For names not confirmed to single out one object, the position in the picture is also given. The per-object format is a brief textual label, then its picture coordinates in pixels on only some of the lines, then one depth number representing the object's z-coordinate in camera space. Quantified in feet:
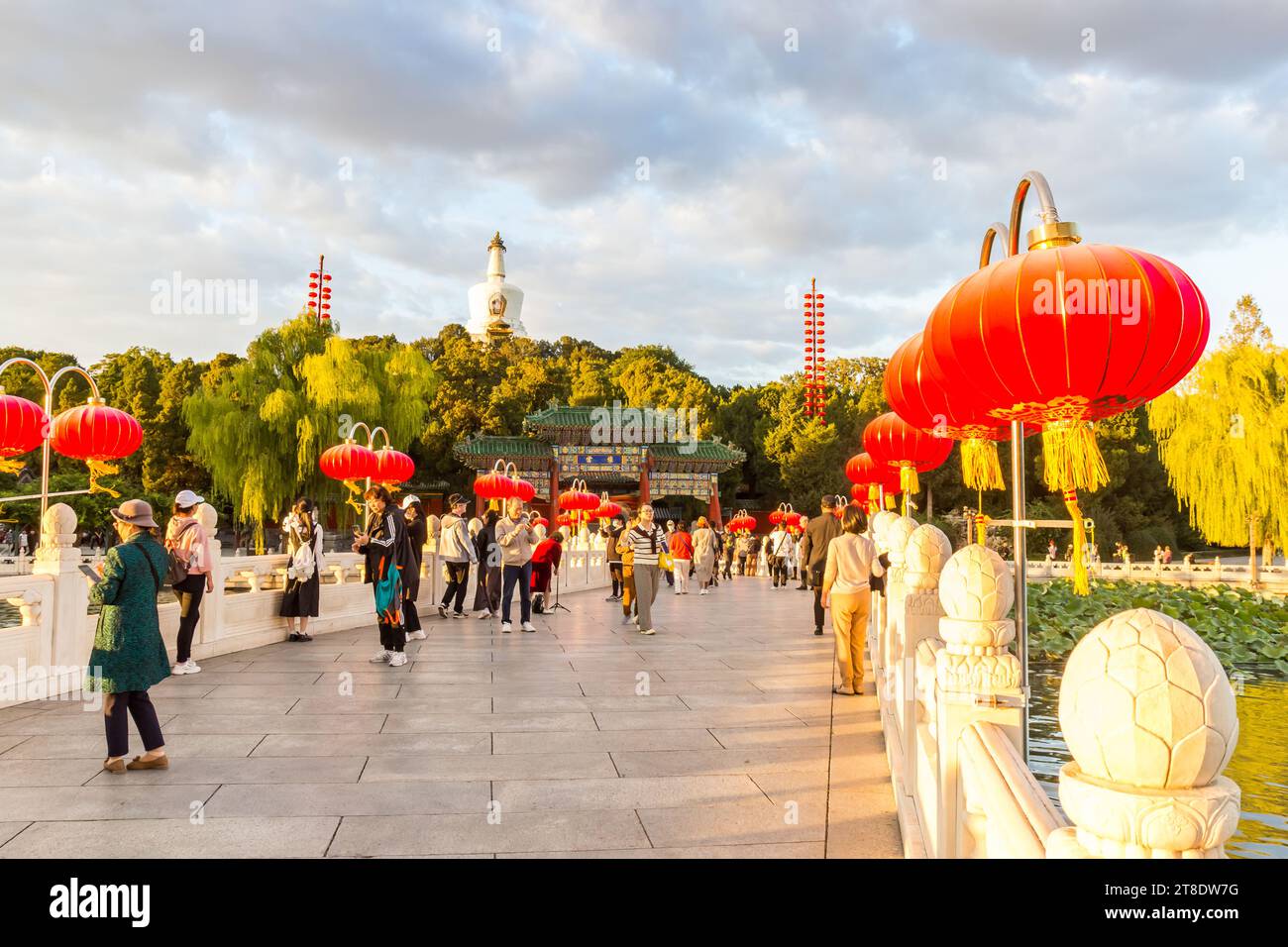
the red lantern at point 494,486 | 50.42
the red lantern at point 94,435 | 28.55
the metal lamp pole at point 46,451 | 25.22
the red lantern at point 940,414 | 12.58
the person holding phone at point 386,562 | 25.02
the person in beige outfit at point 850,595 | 21.98
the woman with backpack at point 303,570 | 29.76
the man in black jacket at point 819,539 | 30.85
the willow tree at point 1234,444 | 67.31
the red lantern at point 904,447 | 24.02
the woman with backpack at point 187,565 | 22.72
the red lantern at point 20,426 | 26.22
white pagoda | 189.37
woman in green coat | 14.49
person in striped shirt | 34.27
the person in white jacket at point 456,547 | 37.32
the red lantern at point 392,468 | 49.24
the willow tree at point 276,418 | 75.56
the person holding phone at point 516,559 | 33.65
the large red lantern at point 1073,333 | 9.94
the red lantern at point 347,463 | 46.57
